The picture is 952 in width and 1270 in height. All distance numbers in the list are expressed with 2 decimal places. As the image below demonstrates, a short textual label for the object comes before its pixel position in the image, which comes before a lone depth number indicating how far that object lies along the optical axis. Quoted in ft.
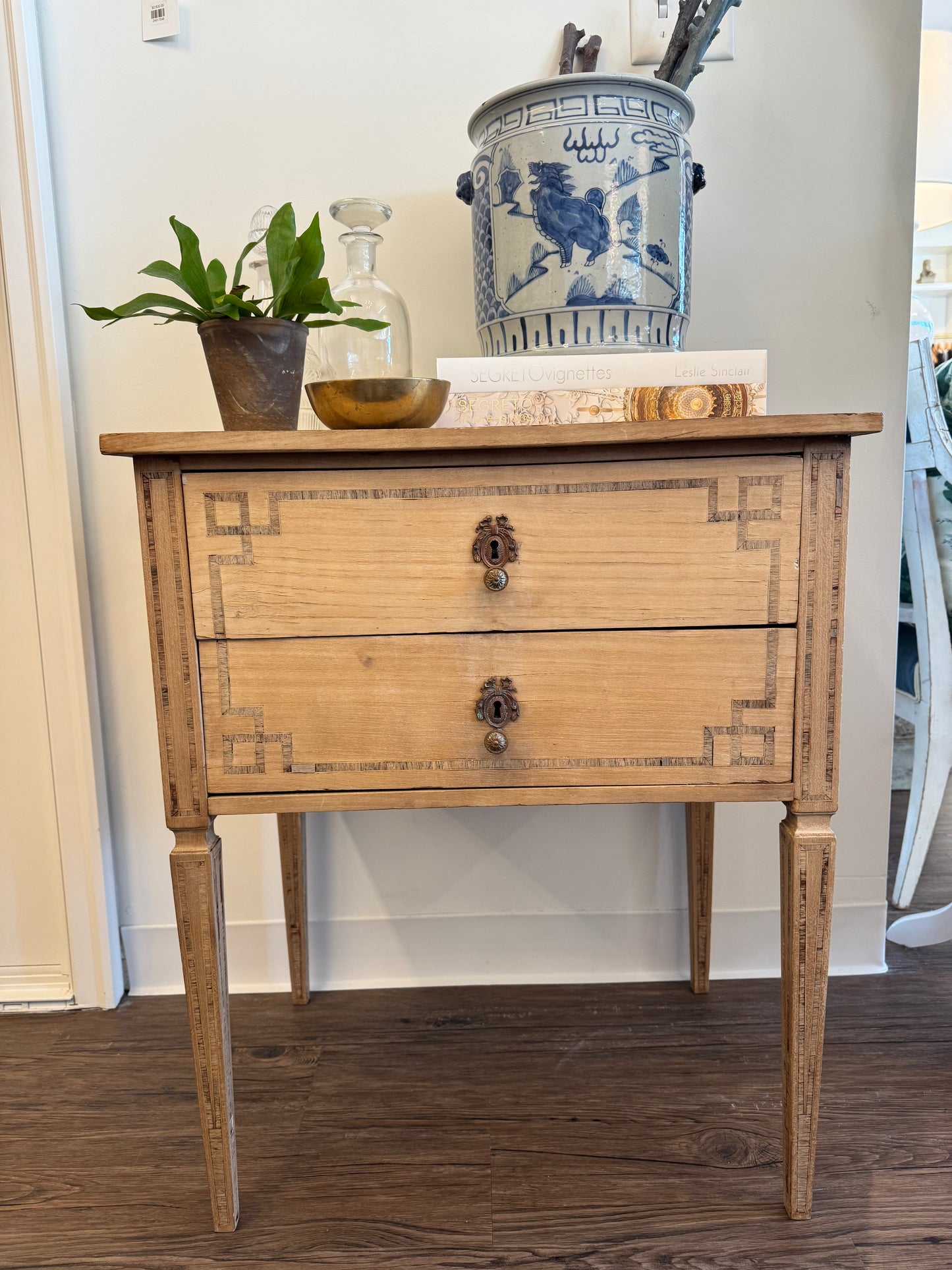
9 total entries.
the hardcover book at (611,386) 2.52
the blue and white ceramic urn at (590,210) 2.70
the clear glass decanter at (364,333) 3.11
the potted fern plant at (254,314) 2.45
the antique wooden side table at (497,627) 2.35
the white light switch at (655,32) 3.45
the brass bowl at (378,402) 2.44
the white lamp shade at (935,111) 5.28
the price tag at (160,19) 3.47
